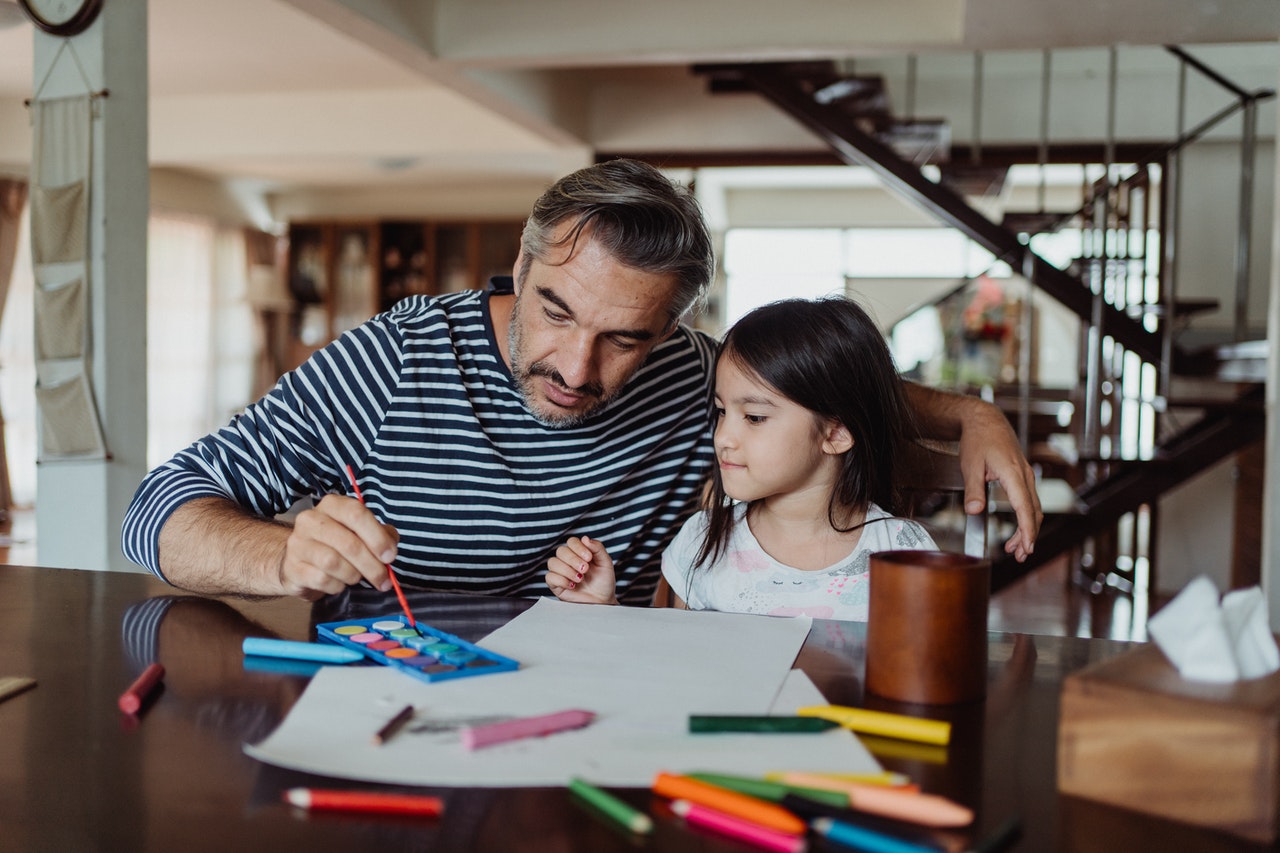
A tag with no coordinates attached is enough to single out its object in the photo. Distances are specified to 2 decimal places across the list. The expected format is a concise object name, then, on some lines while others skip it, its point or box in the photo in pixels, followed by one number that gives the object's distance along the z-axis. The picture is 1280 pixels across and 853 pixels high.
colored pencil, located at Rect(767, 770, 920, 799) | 0.64
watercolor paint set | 0.87
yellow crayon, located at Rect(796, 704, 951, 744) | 0.75
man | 1.50
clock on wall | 3.22
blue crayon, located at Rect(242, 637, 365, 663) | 0.92
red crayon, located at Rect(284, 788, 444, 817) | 0.62
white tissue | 0.66
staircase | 4.42
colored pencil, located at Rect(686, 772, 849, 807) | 0.62
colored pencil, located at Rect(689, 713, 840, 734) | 0.74
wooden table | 0.60
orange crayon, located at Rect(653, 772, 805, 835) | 0.58
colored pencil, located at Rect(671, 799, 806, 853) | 0.57
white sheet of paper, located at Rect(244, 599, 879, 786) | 0.69
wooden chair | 1.53
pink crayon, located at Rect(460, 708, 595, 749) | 0.71
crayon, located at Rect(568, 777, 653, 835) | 0.58
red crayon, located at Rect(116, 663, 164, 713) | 0.81
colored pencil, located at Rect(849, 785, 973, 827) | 0.60
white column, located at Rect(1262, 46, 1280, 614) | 3.88
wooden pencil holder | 0.80
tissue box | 0.60
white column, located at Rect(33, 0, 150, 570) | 3.25
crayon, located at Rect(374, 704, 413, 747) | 0.73
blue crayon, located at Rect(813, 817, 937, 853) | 0.56
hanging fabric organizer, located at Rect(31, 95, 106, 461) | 3.24
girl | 1.51
